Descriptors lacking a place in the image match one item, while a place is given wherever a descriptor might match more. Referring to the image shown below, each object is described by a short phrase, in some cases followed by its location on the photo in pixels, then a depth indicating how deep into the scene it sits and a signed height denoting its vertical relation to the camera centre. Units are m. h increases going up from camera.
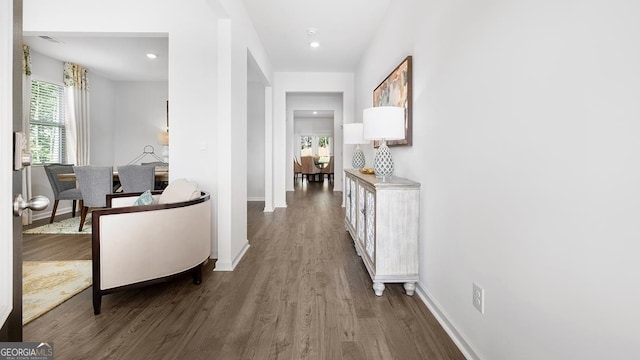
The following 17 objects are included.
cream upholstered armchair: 1.90 -0.49
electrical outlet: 1.40 -0.61
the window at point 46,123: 4.77 +0.77
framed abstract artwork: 2.46 +0.75
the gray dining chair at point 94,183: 3.76 -0.18
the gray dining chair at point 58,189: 4.32 -0.30
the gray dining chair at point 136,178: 3.66 -0.11
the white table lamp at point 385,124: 2.25 +0.36
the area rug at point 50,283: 1.96 -0.89
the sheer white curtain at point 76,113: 5.19 +1.01
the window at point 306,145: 13.28 +1.13
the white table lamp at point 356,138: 3.77 +0.41
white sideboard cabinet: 2.15 -0.46
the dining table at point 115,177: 4.15 -0.11
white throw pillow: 2.33 -0.18
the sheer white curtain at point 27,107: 4.31 +0.94
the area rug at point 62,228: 3.87 -0.81
